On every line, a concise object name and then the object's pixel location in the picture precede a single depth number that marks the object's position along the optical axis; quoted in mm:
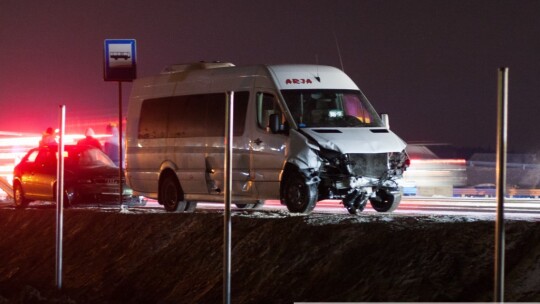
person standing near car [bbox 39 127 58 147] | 31297
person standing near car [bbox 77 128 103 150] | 30250
